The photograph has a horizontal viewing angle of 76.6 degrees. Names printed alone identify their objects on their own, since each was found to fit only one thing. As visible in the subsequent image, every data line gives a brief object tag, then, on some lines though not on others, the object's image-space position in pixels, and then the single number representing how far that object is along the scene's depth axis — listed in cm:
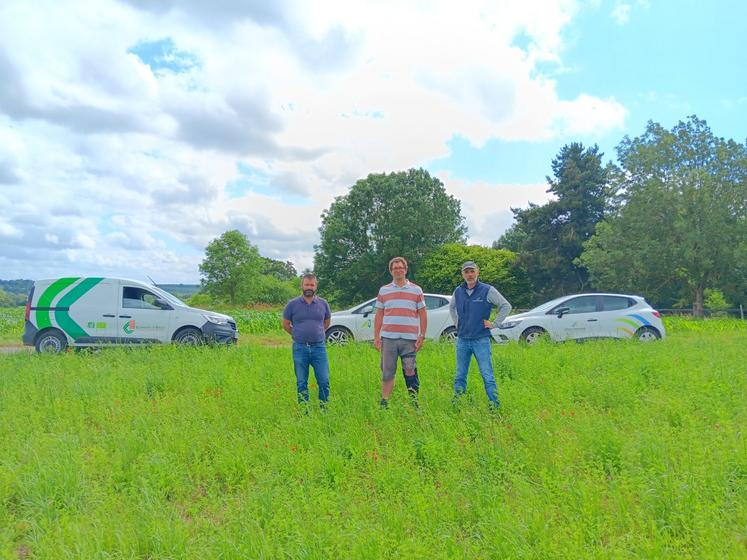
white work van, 1044
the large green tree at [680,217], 2572
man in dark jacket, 548
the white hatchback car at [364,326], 1173
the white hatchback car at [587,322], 1132
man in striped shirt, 537
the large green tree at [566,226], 3744
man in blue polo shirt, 561
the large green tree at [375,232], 4088
